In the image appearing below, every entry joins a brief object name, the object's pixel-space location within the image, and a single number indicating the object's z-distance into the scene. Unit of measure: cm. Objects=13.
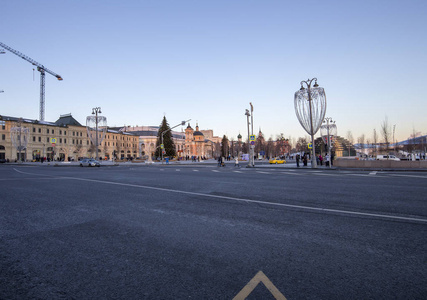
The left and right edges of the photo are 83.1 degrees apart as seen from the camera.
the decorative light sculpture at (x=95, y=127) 3994
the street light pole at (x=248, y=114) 3349
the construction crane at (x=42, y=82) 10587
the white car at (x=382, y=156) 4250
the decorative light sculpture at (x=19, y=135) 5016
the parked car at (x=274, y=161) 4889
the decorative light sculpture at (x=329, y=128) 3395
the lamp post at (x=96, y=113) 4006
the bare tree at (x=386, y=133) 4497
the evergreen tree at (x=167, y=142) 7788
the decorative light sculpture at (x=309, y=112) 2574
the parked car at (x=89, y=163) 4101
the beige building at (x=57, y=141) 6850
